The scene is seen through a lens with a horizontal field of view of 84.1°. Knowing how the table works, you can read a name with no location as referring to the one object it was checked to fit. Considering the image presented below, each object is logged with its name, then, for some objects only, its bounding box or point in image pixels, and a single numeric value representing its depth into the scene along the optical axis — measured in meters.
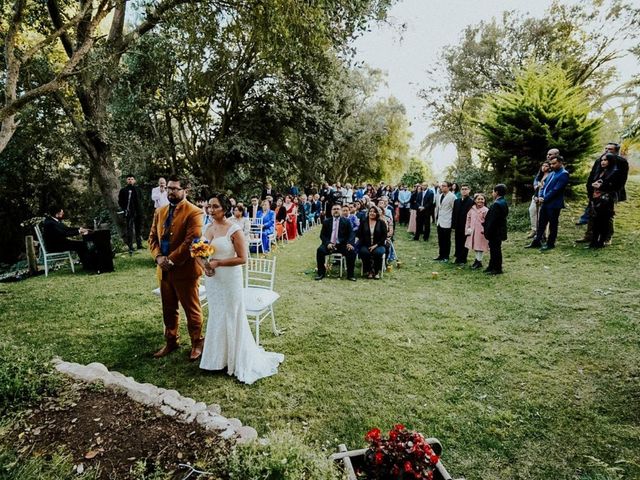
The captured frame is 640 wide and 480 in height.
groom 4.27
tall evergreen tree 11.20
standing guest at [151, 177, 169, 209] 9.67
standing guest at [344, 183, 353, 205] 19.91
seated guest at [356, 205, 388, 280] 8.30
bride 3.94
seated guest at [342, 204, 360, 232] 8.61
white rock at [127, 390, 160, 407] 3.04
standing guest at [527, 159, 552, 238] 8.53
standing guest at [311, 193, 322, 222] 17.86
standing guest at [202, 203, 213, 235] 9.76
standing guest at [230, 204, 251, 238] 9.05
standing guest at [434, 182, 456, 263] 9.47
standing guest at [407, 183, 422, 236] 13.88
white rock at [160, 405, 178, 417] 2.87
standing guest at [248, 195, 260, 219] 11.27
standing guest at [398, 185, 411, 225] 16.97
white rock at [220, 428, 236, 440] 2.60
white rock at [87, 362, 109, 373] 3.65
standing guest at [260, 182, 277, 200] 14.80
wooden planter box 2.17
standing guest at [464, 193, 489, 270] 8.25
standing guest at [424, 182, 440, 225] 13.77
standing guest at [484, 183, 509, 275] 7.37
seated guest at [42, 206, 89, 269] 8.23
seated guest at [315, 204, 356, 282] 8.28
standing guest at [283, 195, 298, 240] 13.66
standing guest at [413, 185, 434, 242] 12.63
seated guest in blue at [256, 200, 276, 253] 11.03
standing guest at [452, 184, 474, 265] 8.95
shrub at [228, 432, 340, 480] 2.03
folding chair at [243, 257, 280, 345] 4.42
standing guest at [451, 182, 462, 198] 9.95
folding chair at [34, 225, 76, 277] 8.08
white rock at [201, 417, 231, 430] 2.71
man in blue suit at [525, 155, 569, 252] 7.86
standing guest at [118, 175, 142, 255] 10.10
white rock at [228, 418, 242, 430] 2.87
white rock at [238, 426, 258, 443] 2.62
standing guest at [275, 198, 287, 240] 12.59
